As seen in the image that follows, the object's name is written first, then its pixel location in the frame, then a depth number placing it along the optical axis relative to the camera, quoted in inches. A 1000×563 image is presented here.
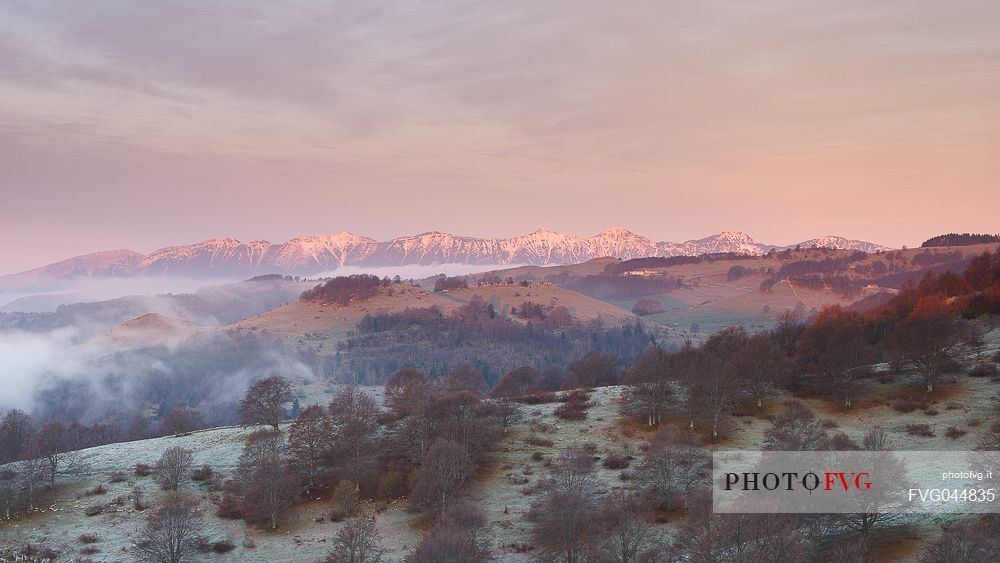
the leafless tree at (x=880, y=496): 1879.9
